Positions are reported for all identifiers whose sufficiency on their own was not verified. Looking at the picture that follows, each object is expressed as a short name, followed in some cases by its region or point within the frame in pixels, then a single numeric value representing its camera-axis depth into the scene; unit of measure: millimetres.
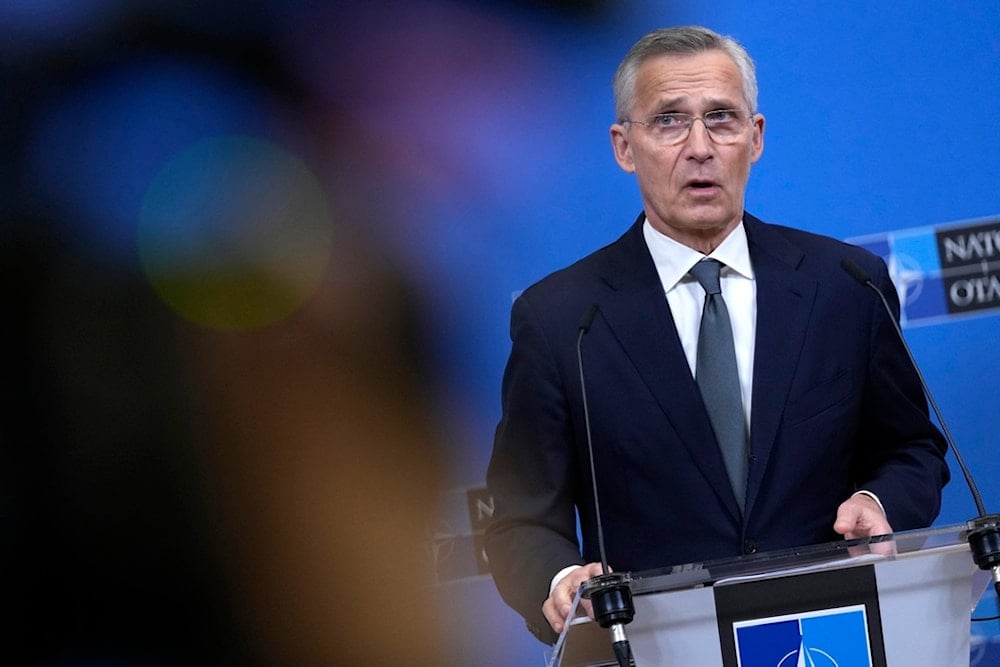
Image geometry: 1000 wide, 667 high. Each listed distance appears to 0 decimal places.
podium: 6907
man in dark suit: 7393
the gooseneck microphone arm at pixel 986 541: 6887
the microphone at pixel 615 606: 6884
